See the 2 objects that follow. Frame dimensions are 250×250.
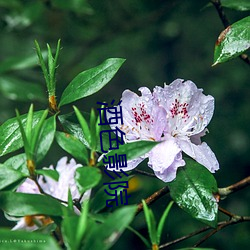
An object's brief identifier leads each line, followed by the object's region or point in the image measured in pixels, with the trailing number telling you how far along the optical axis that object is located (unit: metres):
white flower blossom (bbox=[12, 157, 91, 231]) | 0.85
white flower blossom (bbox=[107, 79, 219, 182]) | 0.81
